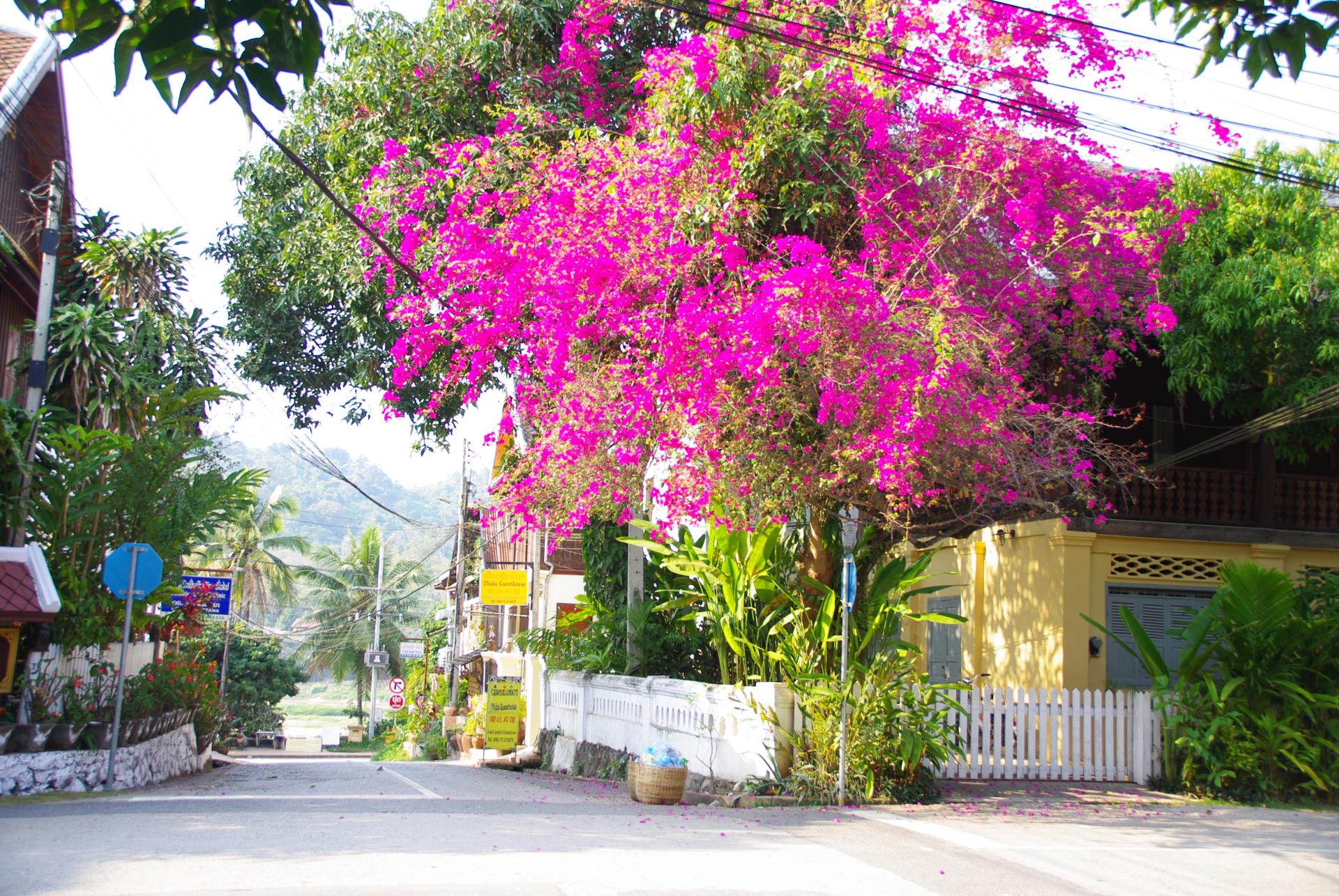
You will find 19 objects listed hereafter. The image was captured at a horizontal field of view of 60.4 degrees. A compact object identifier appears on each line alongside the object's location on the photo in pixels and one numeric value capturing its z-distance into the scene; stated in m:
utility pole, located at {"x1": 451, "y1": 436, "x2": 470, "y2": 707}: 34.00
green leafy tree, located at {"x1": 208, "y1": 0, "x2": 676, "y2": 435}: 16.09
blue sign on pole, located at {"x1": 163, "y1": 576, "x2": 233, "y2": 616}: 18.33
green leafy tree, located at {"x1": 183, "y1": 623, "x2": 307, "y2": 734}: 49.28
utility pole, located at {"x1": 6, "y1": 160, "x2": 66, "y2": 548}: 12.84
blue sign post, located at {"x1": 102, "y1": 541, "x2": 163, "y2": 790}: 12.25
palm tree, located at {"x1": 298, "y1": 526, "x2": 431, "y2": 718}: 54.97
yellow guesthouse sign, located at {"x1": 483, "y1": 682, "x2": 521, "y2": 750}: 21.33
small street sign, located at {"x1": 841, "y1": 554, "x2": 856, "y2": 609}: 10.52
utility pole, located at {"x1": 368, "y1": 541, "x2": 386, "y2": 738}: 49.22
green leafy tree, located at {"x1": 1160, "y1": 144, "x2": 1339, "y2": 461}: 14.38
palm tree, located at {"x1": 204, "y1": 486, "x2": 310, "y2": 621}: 44.12
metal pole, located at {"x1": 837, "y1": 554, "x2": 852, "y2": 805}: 10.55
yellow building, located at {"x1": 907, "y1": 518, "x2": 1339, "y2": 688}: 16.72
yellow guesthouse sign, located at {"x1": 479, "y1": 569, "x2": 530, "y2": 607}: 26.12
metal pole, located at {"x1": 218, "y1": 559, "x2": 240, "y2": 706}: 39.10
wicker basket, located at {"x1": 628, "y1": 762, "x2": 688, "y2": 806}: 11.37
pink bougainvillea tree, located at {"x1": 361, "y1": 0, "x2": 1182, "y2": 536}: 10.69
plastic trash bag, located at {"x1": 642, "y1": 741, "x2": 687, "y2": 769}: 11.53
